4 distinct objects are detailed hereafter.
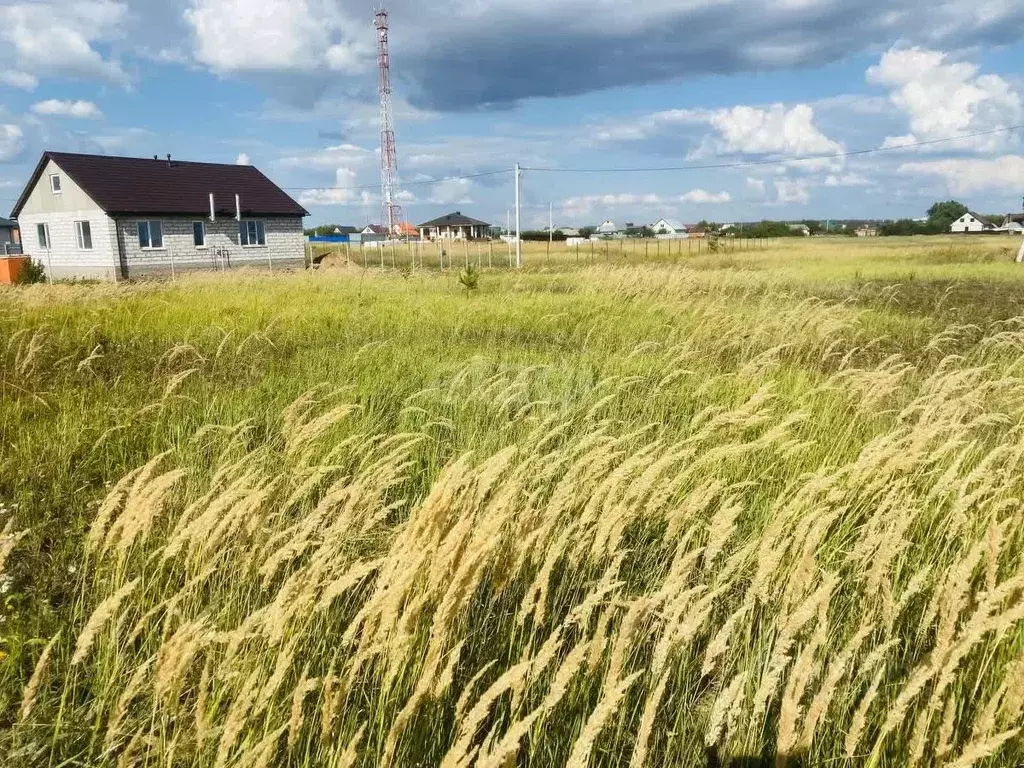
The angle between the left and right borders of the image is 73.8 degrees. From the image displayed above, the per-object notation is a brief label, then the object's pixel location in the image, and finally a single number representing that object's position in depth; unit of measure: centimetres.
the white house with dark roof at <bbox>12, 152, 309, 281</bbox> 2927
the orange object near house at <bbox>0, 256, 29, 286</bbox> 2275
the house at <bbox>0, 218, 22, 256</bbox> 5451
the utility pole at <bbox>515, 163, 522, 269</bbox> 3160
